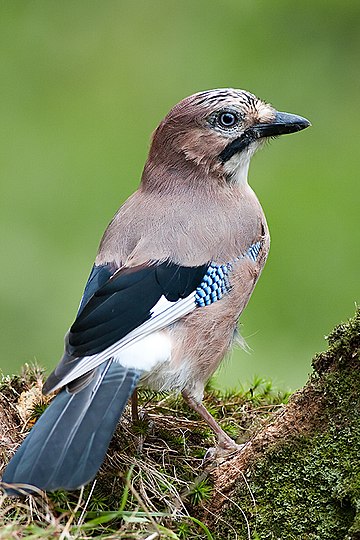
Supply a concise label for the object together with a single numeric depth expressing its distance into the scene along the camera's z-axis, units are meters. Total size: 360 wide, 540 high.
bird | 7.50
